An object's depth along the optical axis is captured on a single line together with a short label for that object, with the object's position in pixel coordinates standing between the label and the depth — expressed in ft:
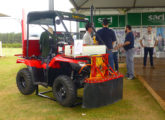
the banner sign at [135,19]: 43.14
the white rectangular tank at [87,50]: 12.96
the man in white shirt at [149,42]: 26.11
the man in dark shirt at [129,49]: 21.67
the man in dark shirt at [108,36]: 18.10
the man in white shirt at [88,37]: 16.61
